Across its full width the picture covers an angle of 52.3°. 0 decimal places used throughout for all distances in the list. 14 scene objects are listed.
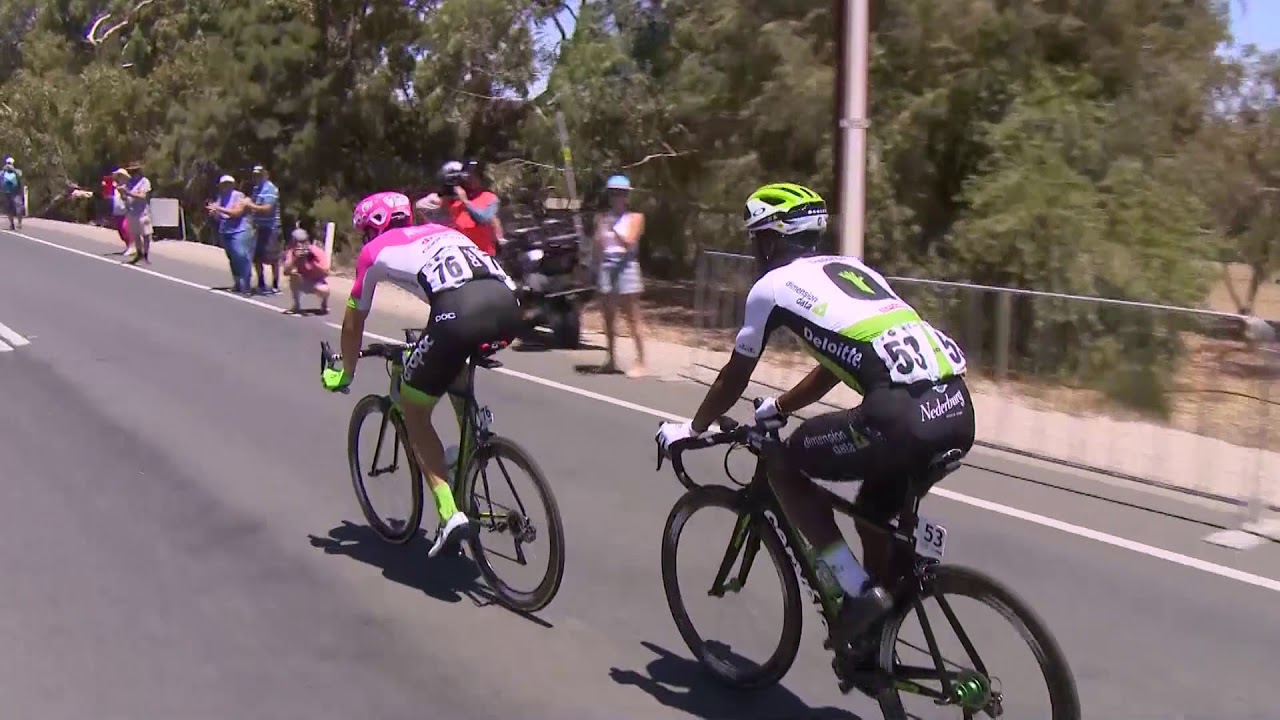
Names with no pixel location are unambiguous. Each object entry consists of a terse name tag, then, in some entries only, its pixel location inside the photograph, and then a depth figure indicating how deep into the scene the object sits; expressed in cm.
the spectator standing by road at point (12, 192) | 3322
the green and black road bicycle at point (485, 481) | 577
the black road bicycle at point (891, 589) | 404
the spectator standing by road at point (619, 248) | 1217
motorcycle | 1391
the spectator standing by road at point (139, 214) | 2222
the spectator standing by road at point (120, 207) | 2530
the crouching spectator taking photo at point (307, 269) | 1609
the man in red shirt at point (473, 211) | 1269
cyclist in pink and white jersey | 586
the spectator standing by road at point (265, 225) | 1822
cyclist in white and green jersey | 422
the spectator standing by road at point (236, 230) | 1848
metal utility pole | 1181
